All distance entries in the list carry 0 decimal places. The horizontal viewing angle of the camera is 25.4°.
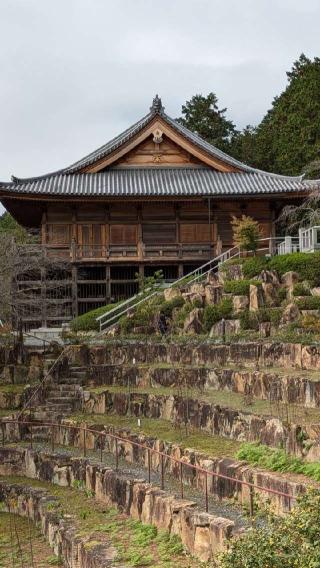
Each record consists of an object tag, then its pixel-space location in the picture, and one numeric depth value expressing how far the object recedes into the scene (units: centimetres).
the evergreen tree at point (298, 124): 4794
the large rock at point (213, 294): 2573
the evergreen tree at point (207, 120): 6381
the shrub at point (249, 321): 2292
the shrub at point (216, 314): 2444
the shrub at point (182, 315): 2541
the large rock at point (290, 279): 2477
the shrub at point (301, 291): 2389
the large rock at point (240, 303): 2422
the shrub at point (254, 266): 2620
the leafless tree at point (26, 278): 2550
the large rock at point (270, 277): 2502
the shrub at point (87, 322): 2861
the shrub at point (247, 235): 2888
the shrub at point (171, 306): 2657
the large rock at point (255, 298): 2392
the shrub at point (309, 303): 2242
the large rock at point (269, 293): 2400
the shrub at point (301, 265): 2489
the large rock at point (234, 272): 2689
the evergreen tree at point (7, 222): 6784
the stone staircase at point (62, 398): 2083
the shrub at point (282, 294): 2422
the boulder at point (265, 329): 2186
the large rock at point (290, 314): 2184
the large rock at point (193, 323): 2466
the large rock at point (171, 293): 2748
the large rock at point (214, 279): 2721
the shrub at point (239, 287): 2505
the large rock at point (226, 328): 2334
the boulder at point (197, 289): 2667
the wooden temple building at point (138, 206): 3375
